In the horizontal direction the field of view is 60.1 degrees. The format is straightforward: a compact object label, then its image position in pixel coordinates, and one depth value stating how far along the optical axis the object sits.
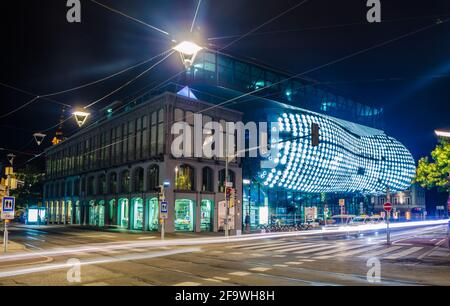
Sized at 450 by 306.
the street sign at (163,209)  30.53
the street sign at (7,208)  20.14
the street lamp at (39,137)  24.69
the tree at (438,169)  25.67
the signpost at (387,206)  25.61
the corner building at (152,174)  39.94
